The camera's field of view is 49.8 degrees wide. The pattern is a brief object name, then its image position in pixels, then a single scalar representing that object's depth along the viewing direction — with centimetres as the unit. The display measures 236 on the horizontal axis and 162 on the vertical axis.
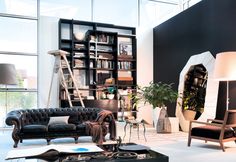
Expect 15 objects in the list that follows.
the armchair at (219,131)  470
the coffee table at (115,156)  209
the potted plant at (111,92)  823
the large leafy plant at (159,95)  707
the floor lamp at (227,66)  521
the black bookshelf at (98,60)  802
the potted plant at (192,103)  707
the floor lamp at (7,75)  631
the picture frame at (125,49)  884
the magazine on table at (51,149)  208
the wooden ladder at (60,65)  691
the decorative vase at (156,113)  770
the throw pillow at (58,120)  552
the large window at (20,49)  770
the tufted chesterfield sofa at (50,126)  509
